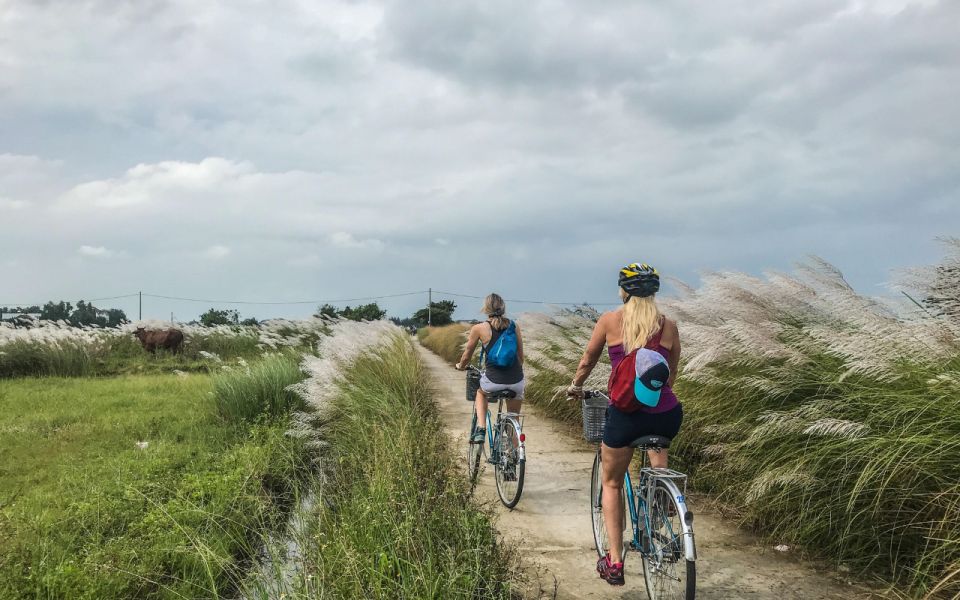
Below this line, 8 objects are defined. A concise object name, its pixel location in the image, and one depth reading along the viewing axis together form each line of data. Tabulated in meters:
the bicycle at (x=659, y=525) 3.36
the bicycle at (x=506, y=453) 5.76
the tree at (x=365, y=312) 39.46
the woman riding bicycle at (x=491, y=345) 6.32
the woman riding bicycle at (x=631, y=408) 3.74
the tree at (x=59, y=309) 39.16
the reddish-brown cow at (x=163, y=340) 19.73
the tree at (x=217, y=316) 29.62
